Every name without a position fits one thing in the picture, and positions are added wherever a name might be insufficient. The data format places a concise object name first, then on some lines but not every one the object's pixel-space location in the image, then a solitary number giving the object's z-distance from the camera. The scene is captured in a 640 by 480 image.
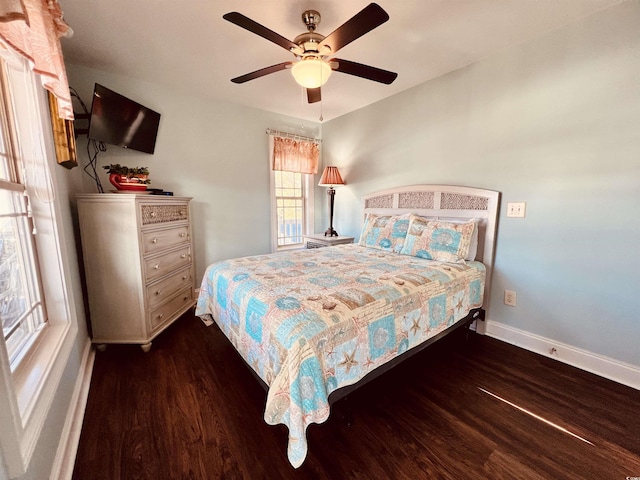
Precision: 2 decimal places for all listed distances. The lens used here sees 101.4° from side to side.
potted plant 2.22
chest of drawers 2.03
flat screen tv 2.27
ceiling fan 1.34
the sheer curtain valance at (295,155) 3.69
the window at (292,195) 3.79
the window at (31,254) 1.12
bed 1.13
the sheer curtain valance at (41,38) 0.73
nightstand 3.52
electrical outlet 2.29
